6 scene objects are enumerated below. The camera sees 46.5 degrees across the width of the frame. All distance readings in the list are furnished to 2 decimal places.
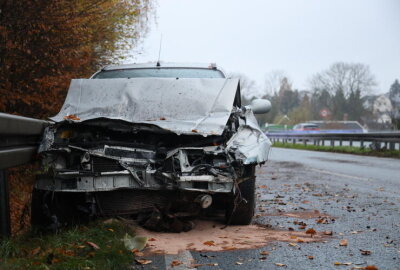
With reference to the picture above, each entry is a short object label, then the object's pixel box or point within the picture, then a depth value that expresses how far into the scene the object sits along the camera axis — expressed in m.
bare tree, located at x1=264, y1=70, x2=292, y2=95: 95.56
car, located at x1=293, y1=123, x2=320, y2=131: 47.56
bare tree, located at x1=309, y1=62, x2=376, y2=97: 73.44
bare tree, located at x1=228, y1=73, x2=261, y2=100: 93.09
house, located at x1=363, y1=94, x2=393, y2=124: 73.96
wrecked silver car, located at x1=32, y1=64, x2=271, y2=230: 4.23
